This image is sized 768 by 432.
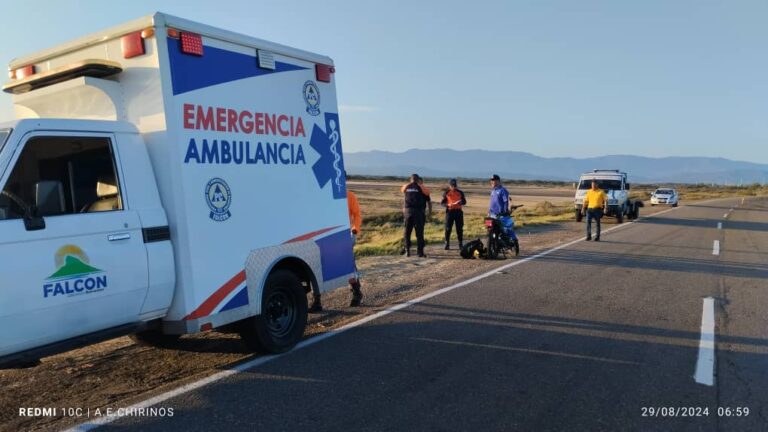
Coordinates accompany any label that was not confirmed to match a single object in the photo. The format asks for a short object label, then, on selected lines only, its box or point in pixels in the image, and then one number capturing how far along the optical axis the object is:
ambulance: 4.04
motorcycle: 12.82
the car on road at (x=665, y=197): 43.66
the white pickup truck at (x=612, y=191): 25.69
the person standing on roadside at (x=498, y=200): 13.17
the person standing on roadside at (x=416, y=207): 13.25
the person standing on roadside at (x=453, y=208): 13.98
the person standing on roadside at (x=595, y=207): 16.93
